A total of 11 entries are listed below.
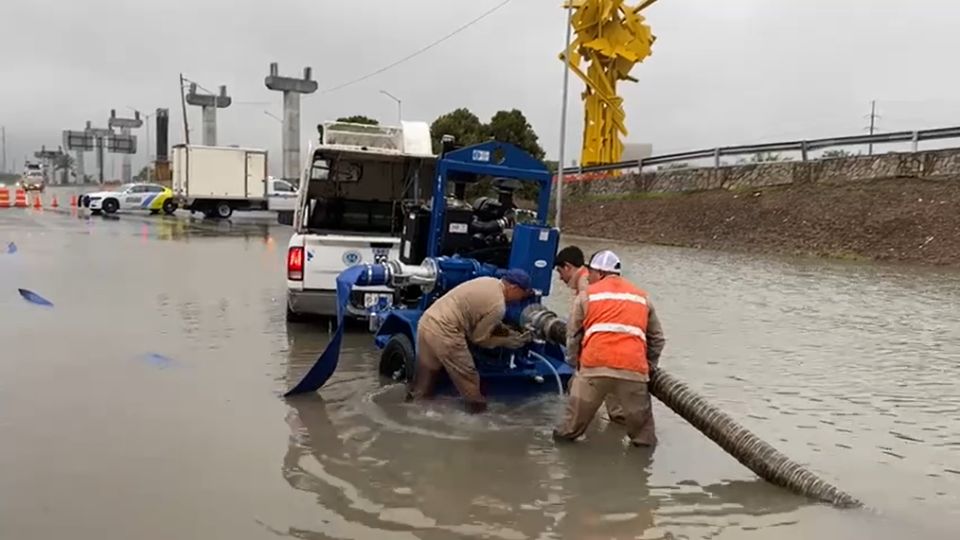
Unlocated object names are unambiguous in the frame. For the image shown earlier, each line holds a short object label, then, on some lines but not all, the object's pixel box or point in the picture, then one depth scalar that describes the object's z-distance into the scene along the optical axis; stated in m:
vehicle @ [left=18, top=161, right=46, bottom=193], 69.00
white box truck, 37.00
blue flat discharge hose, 7.30
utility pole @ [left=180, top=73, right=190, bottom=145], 67.76
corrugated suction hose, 5.16
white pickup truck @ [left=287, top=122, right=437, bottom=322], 9.98
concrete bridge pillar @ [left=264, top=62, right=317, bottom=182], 71.25
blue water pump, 7.01
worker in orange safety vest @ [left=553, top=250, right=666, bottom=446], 5.80
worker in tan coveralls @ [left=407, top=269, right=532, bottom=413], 6.50
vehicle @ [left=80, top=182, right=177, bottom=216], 40.19
